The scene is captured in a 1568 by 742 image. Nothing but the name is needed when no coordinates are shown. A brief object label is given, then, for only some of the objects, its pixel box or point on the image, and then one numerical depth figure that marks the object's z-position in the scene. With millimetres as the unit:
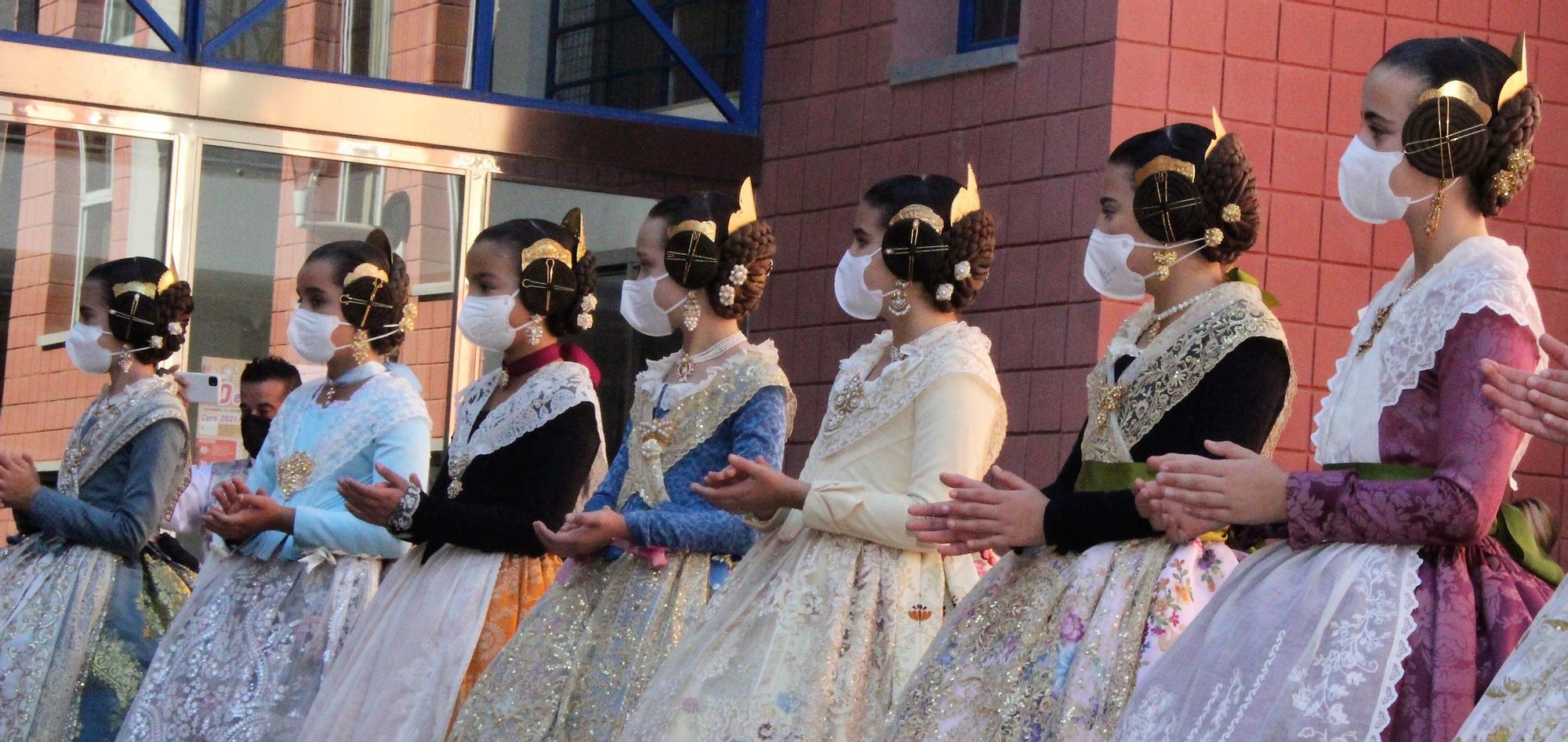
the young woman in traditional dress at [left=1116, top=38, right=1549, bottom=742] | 2668
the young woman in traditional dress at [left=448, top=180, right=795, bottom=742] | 4301
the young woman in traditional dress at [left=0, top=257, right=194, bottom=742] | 5508
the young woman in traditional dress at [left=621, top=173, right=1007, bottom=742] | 3760
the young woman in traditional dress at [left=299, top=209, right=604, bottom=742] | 4590
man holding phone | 7168
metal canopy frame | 7980
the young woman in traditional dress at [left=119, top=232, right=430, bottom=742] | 5051
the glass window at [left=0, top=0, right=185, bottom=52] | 7852
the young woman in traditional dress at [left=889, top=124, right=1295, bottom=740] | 3174
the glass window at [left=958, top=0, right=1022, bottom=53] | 7633
